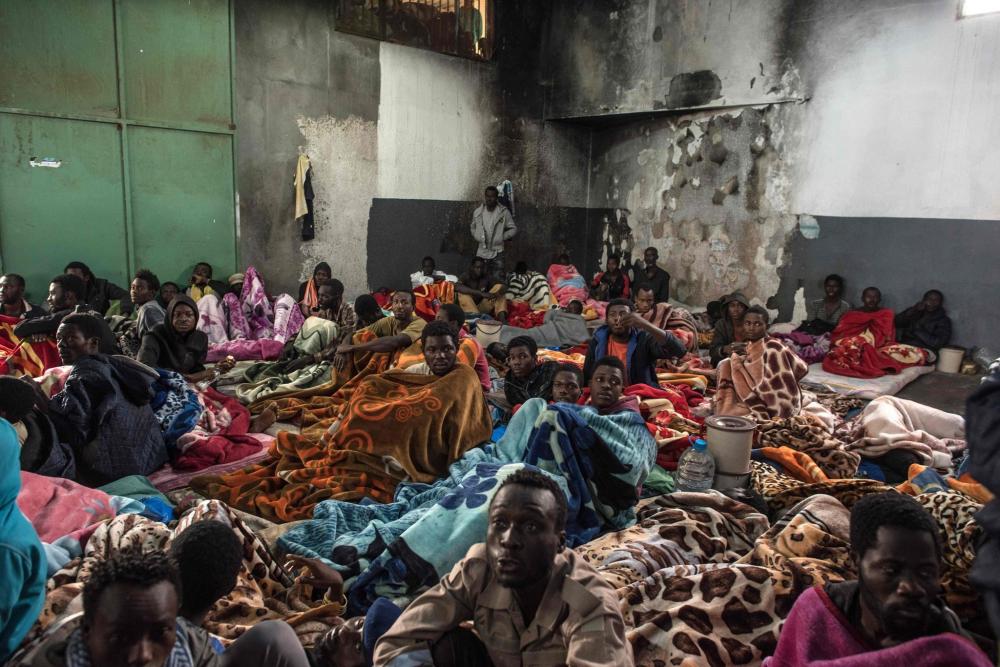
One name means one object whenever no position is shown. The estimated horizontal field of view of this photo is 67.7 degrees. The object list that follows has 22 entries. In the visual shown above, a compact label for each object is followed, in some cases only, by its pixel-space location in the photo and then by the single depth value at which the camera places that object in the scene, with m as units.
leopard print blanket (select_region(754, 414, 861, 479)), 4.01
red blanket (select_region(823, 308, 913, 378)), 6.99
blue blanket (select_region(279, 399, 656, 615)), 2.83
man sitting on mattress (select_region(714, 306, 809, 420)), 4.71
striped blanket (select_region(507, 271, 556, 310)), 9.38
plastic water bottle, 3.44
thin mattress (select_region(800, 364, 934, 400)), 6.34
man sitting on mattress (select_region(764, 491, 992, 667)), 1.67
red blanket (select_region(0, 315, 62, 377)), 4.73
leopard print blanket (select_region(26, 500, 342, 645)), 2.36
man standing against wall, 10.34
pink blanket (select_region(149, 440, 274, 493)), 3.96
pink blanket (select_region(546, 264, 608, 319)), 9.97
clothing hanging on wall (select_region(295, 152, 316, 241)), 8.60
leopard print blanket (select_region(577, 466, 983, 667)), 2.26
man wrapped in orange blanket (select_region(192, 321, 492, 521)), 3.77
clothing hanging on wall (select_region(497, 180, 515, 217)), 10.64
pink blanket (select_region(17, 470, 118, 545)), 2.71
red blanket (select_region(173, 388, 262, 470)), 4.19
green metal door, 6.82
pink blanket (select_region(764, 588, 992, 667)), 1.64
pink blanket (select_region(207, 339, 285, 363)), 6.92
